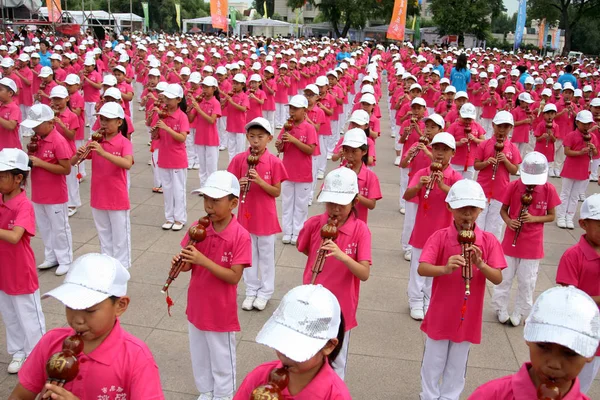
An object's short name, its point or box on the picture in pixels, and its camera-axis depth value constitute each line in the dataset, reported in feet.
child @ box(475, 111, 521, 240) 26.04
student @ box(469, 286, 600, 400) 7.92
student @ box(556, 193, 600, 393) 15.12
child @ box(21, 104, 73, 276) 22.99
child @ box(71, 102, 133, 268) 23.50
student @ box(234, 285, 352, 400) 8.24
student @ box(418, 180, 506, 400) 15.28
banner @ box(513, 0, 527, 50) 100.83
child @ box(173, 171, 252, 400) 15.02
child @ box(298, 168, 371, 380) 14.92
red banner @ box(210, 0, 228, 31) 85.37
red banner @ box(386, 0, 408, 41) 84.85
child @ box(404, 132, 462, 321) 21.47
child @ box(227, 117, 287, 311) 21.53
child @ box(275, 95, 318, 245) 26.81
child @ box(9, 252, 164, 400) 9.77
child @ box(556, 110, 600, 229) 32.48
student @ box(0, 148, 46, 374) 16.67
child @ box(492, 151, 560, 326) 20.93
